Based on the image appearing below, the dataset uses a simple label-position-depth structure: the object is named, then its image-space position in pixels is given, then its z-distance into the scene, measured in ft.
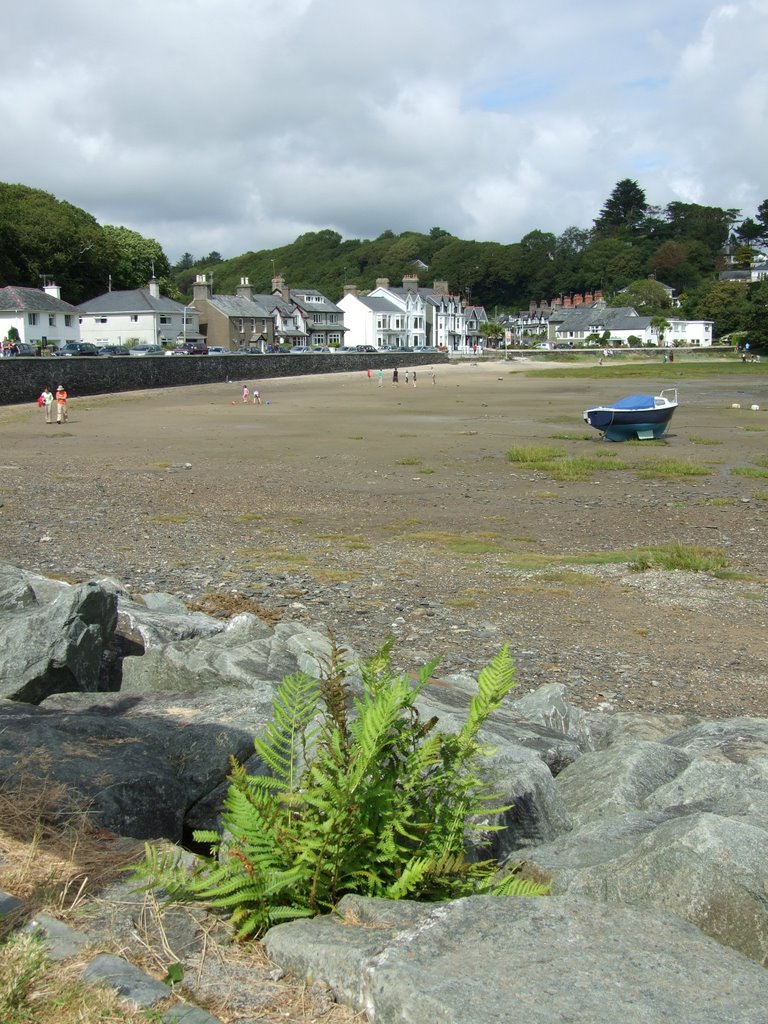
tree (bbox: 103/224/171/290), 359.87
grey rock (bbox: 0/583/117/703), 20.94
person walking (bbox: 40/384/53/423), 144.67
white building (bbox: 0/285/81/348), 260.21
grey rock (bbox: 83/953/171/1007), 9.29
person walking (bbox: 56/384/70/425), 134.62
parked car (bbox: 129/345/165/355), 253.61
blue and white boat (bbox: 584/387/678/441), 111.65
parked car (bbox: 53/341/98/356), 225.56
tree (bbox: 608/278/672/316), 568.82
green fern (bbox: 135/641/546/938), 11.10
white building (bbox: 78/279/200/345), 316.60
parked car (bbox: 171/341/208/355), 259.39
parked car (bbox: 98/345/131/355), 236.41
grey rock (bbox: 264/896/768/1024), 8.61
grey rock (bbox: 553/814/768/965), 10.93
